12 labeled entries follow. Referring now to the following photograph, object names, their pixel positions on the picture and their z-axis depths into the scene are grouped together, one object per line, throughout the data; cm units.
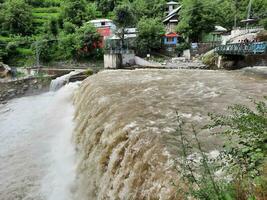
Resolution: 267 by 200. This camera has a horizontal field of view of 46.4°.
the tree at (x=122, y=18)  4819
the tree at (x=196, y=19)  4591
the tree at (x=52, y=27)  5826
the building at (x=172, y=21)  5559
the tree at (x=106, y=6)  7306
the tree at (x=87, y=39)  4938
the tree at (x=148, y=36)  4744
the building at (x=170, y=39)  4938
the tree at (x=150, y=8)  6550
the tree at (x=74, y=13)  6172
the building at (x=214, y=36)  4785
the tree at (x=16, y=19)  6219
